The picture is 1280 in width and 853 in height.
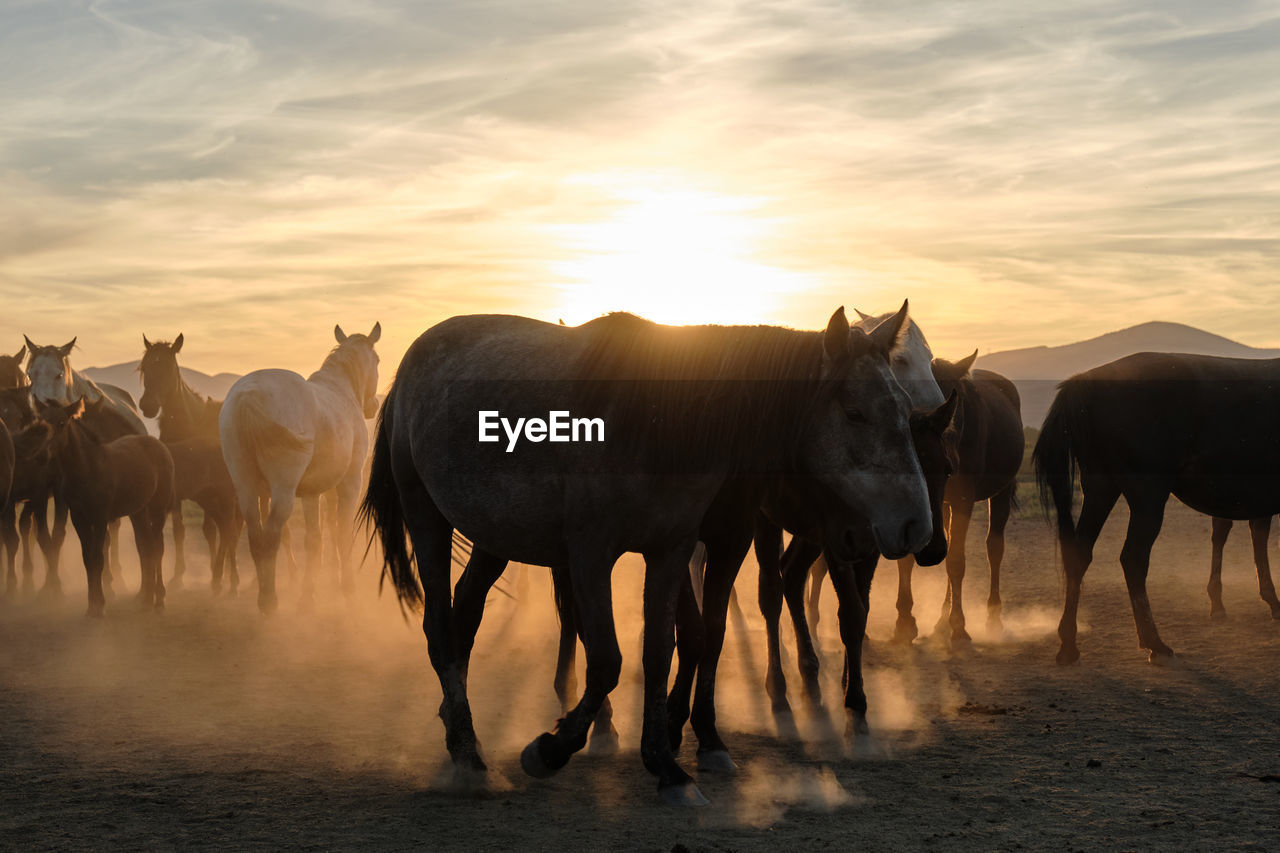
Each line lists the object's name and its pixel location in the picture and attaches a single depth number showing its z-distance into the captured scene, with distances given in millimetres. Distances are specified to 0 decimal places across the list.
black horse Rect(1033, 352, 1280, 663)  8930
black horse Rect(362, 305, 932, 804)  5086
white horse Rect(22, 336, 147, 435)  14633
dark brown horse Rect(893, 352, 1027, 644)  9508
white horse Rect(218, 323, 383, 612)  12055
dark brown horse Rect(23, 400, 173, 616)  11898
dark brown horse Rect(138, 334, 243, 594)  14672
